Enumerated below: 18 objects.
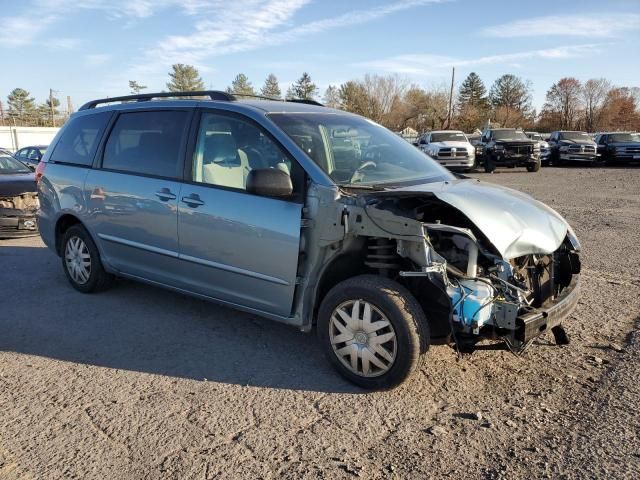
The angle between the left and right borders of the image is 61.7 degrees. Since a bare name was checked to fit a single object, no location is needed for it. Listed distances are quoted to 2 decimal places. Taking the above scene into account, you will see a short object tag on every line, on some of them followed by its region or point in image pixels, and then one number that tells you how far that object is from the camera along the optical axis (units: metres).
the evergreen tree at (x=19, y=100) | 70.00
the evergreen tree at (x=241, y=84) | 75.17
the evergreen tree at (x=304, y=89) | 81.12
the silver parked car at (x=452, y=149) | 22.67
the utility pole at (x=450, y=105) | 62.58
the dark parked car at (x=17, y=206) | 8.27
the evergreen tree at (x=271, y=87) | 80.69
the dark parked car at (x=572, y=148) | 26.53
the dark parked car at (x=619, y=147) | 26.17
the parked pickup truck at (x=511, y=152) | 22.97
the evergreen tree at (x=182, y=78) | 70.31
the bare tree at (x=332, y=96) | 71.49
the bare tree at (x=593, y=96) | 77.44
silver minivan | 3.28
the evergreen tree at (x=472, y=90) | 89.19
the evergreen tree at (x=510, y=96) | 83.35
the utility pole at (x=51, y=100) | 45.52
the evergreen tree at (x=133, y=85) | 58.71
